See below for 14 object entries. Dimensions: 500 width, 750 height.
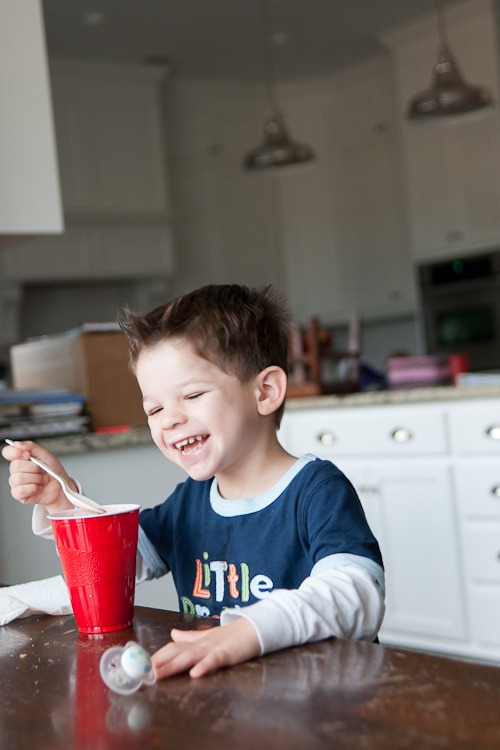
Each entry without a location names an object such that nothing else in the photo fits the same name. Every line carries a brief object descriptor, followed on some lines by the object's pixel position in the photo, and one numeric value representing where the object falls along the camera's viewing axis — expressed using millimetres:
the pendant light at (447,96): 3453
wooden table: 514
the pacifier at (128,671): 628
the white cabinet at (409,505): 2754
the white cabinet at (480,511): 2635
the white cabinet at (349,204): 5926
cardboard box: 2043
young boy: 944
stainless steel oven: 5184
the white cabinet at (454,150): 5172
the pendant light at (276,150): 4027
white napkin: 924
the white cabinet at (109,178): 5215
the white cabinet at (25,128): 1896
